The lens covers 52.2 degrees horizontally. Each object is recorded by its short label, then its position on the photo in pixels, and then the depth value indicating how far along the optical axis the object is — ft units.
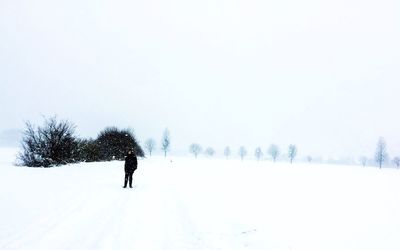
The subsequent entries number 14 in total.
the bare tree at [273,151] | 480.07
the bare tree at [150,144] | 419.62
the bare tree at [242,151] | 509.35
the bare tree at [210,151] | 541.75
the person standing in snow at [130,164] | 65.20
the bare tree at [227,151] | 527.40
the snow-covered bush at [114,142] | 157.30
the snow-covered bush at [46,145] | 100.37
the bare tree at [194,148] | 493.89
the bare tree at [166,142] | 382.63
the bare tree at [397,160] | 395.85
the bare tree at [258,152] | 477.94
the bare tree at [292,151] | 435.12
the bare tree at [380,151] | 364.44
